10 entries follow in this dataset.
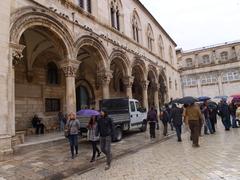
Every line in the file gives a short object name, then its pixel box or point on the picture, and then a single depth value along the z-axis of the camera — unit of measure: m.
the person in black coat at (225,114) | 12.20
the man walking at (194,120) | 8.34
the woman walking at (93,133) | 7.25
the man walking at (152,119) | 11.44
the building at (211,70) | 39.09
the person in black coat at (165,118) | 12.28
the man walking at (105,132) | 6.52
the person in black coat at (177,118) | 10.05
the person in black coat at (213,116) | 11.81
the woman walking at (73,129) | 7.72
